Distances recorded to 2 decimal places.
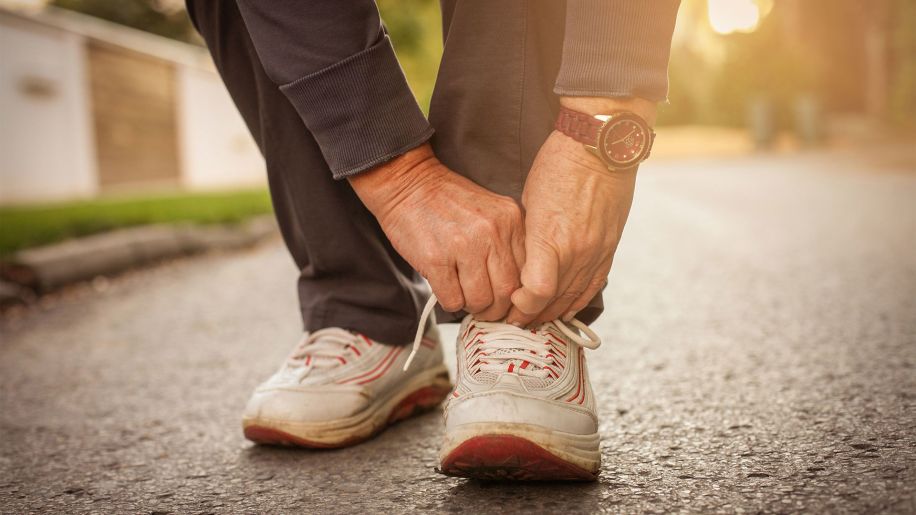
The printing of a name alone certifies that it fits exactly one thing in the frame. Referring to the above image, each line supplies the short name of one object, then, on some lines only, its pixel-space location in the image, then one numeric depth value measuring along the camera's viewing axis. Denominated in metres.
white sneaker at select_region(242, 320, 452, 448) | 1.19
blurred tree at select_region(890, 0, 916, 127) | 11.85
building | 8.86
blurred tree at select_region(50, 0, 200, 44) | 25.17
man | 1.00
